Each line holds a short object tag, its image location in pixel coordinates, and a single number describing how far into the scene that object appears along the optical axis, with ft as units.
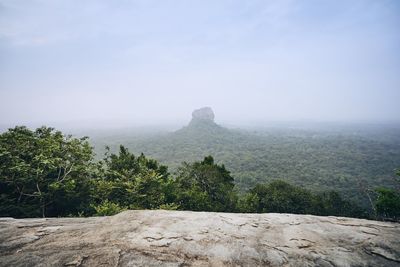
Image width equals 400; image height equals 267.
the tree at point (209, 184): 74.59
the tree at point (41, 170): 41.70
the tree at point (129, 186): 55.01
